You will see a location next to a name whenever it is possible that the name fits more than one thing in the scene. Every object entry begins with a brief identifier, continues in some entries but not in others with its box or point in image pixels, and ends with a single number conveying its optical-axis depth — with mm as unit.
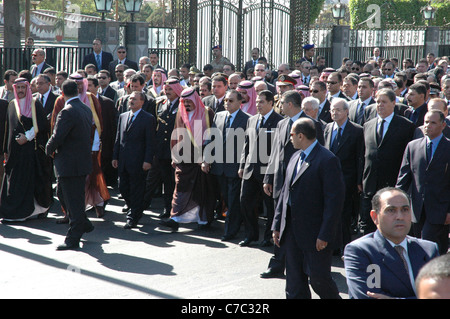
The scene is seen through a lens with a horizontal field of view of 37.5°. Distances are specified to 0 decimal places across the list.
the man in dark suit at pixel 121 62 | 16219
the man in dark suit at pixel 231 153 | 8828
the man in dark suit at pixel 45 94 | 10328
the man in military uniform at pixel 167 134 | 9812
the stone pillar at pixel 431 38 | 32906
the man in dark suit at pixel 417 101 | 8883
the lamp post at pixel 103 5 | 18344
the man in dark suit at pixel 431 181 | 6789
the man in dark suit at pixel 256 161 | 8367
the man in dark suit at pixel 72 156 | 8164
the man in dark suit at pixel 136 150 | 9367
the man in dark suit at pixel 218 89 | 10445
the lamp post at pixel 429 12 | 33500
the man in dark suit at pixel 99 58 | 16781
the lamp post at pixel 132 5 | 19141
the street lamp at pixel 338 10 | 26219
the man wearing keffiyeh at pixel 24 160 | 9617
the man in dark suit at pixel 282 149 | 7125
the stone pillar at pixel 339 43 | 25781
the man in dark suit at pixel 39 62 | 14336
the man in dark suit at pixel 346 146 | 8070
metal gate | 20062
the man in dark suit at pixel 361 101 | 9477
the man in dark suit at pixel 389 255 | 4191
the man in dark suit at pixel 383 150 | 7922
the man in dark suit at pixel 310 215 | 5641
